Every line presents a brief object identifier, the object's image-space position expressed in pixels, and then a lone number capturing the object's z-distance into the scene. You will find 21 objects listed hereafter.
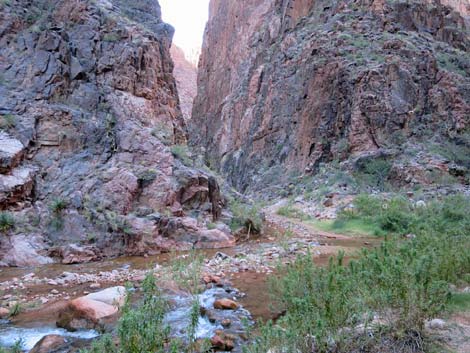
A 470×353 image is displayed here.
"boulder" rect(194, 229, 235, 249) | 12.44
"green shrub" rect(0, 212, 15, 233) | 10.69
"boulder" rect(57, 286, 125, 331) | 5.71
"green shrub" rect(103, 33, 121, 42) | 16.90
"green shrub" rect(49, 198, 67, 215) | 11.85
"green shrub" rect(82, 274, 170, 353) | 3.41
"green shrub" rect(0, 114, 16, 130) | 12.84
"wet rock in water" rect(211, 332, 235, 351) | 4.84
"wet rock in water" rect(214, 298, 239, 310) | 6.47
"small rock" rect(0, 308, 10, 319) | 6.30
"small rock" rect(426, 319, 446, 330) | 4.14
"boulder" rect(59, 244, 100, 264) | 10.57
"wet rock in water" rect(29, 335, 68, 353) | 4.86
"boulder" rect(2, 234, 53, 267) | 10.26
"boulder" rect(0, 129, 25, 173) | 11.94
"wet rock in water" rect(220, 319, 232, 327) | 5.68
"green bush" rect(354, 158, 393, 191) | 22.84
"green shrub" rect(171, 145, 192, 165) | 14.77
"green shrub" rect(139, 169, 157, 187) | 13.27
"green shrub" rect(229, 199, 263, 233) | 14.73
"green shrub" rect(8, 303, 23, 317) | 6.35
